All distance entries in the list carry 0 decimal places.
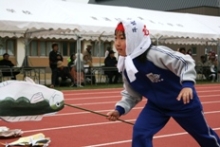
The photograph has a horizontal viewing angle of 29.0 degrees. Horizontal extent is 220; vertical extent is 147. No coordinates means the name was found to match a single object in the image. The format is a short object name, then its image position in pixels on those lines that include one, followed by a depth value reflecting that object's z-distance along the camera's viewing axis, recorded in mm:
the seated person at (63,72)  17641
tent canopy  15023
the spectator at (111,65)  19594
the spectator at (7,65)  16703
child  3986
